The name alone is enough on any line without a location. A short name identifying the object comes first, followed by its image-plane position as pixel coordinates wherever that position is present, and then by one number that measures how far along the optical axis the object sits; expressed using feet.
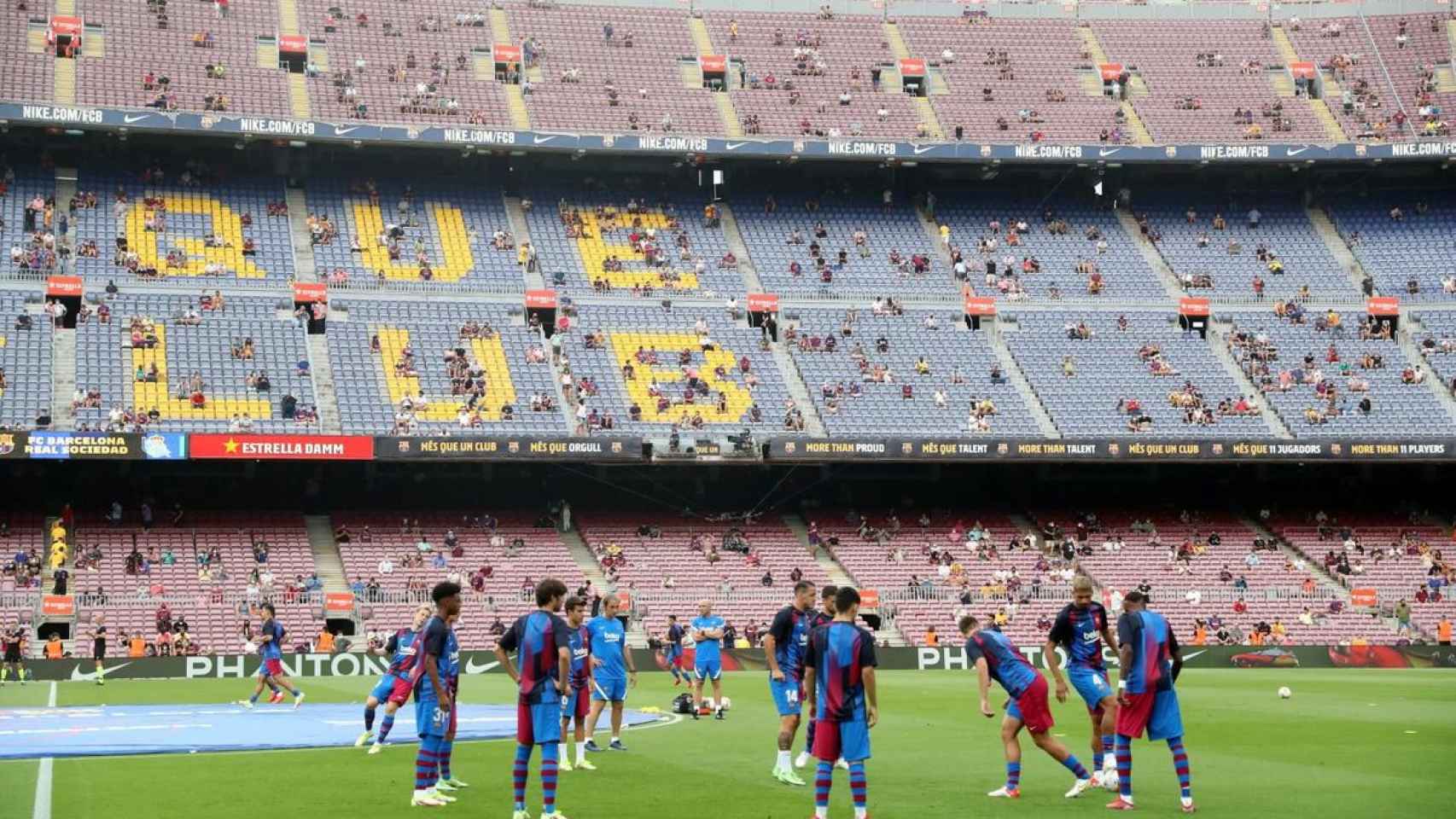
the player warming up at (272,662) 103.45
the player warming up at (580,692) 66.90
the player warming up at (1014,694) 58.18
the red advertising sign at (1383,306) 216.33
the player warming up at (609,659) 74.08
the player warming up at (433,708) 54.85
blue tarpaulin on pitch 77.15
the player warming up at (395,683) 71.00
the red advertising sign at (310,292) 197.67
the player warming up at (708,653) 89.56
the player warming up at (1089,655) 59.41
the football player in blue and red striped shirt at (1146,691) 54.70
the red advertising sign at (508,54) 233.96
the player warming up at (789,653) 64.59
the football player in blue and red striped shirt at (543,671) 52.21
